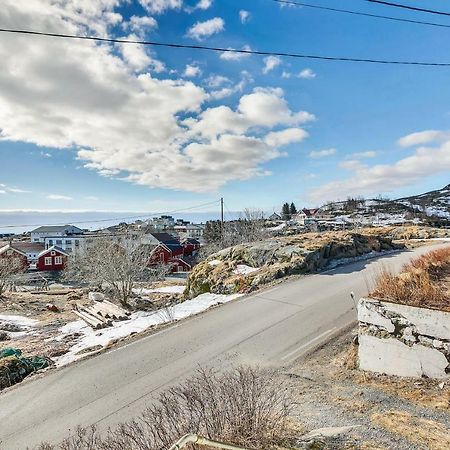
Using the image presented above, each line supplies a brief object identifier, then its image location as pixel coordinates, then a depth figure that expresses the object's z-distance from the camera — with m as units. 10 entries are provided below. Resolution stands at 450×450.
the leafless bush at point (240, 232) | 38.86
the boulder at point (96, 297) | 23.18
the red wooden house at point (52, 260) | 55.31
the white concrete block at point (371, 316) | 6.11
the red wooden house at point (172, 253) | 52.76
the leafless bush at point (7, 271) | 29.17
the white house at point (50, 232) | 79.19
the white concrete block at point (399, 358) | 5.52
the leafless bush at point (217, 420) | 3.41
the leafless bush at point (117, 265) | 22.94
